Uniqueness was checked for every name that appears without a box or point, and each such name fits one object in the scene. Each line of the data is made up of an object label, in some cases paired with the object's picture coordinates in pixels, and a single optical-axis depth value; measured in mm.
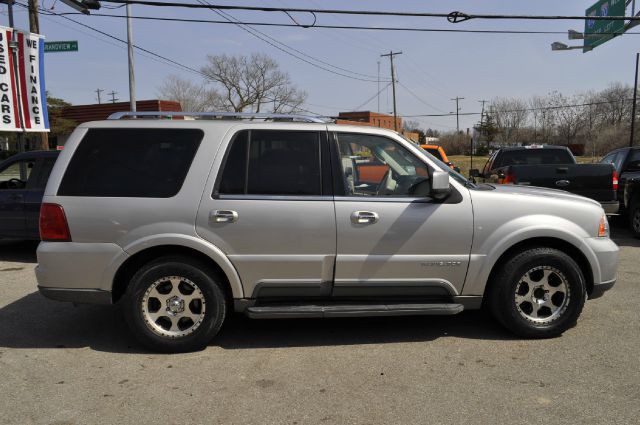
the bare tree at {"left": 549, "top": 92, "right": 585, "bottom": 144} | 74375
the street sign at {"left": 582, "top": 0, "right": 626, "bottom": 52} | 15570
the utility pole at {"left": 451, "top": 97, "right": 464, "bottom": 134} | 90950
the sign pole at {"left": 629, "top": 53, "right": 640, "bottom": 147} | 35147
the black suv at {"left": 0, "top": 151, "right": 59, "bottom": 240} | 7891
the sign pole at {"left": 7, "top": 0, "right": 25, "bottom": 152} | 10898
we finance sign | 10891
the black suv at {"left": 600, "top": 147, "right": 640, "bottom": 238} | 9188
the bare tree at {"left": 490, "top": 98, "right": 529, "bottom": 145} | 81688
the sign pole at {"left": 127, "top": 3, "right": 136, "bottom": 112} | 17578
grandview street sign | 12906
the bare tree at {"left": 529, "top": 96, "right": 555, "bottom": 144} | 75506
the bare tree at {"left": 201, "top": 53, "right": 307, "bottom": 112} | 59041
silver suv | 4062
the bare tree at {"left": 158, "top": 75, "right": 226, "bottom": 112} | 57788
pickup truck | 8562
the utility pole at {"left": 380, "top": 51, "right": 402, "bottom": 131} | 52375
